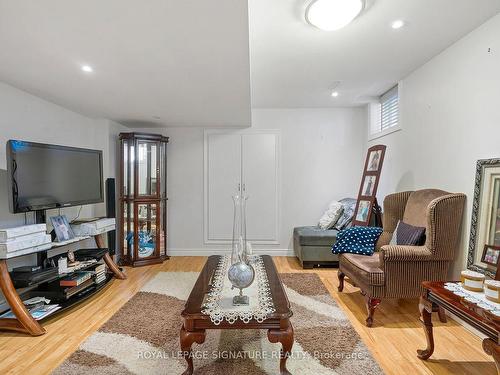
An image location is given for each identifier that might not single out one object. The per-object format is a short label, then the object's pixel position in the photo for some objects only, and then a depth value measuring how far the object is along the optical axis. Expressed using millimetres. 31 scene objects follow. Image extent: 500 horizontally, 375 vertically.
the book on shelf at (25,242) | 2193
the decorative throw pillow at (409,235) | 2564
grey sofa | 4004
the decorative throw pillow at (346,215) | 4168
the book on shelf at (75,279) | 2768
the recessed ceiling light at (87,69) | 2287
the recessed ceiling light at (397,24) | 2151
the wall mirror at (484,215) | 2094
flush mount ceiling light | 1833
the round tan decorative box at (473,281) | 1794
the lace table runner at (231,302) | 1653
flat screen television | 2453
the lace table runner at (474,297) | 1575
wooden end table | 1397
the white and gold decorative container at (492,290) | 1635
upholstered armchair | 2379
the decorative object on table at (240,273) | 1812
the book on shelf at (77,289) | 2707
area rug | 1859
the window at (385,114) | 3764
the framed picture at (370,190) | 3557
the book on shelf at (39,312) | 2400
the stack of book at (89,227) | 3219
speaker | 3916
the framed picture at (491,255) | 1957
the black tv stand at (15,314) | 2258
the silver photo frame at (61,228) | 2895
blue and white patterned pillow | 3052
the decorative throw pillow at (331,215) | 4289
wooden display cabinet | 4172
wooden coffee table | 1658
